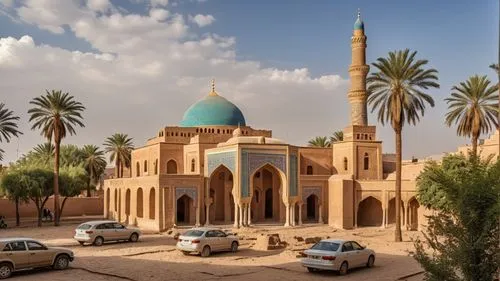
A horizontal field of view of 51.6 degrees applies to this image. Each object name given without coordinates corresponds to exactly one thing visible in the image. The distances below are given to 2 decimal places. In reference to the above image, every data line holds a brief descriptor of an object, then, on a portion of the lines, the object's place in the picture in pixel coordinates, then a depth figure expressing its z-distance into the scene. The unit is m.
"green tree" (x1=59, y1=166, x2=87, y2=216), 42.25
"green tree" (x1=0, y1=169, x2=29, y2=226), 37.56
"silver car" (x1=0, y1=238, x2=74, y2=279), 17.33
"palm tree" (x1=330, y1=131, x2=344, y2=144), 59.76
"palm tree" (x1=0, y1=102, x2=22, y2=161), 39.16
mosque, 36.84
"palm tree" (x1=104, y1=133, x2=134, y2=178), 54.75
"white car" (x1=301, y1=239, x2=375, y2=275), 18.50
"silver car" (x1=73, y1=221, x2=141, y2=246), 26.20
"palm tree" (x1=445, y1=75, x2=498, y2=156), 34.94
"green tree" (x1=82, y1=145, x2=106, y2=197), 59.84
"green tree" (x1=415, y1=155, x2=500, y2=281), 9.94
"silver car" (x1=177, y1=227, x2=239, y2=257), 22.89
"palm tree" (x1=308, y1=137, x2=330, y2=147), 60.47
